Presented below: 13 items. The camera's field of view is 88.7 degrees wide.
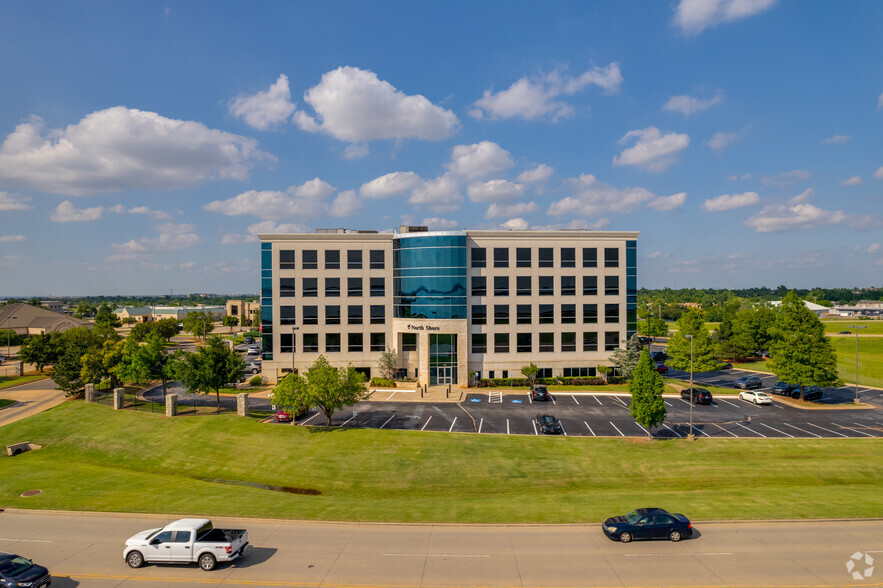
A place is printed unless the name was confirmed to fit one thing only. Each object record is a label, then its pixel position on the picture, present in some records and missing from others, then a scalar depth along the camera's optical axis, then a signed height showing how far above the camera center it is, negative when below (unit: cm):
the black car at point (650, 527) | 2141 -1093
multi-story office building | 6141 -19
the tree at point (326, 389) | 4128 -846
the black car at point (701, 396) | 5250 -1150
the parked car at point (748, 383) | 6019 -1143
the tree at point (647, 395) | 3809 -826
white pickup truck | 1948 -1083
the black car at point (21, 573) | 1706 -1066
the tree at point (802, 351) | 5109 -614
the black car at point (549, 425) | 4112 -1176
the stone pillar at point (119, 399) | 4794 -1085
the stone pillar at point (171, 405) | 4550 -1092
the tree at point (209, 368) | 4744 -753
